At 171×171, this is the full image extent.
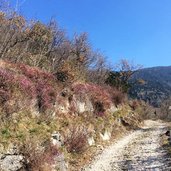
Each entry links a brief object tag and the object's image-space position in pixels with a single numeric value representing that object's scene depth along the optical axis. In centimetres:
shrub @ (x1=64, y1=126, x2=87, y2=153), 1049
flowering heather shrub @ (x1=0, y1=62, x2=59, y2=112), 989
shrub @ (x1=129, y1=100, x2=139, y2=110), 2693
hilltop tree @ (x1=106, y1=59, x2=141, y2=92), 2844
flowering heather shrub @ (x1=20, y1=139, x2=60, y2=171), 772
